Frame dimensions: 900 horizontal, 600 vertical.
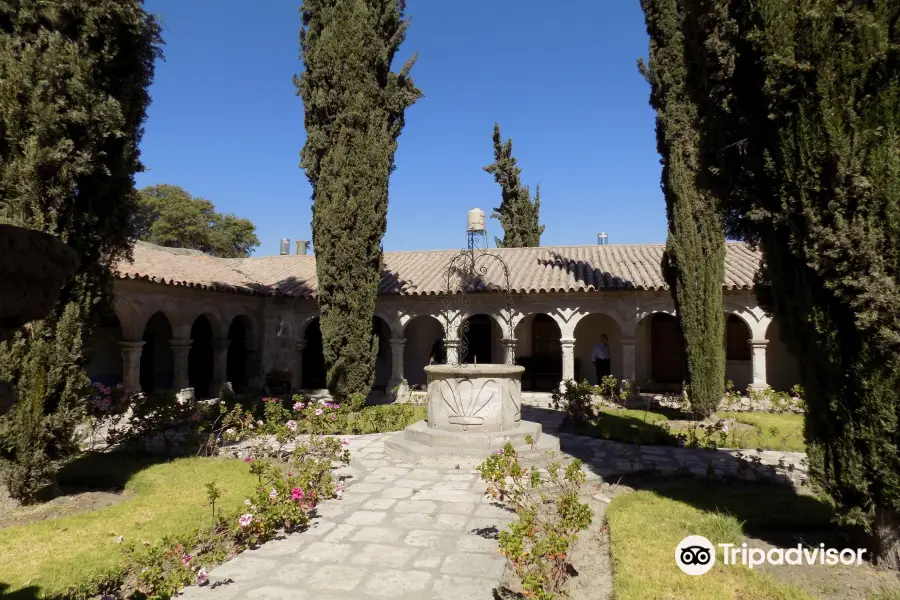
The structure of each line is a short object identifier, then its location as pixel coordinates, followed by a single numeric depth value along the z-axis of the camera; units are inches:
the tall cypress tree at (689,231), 417.7
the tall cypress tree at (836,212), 132.2
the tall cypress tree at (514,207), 949.2
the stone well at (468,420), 287.0
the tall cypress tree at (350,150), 448.5
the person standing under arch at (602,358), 559.5
